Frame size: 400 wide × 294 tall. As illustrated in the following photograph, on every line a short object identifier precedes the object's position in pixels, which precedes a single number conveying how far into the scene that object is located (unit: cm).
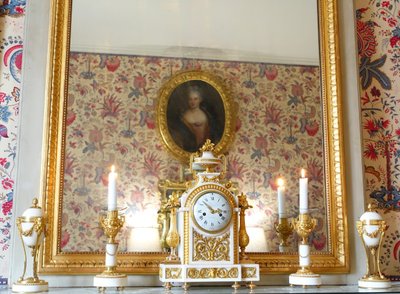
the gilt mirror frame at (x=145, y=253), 208
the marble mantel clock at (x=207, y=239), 196
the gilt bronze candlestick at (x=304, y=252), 207
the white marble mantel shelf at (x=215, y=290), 195
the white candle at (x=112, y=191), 201
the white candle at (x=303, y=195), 213
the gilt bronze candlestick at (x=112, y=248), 193
